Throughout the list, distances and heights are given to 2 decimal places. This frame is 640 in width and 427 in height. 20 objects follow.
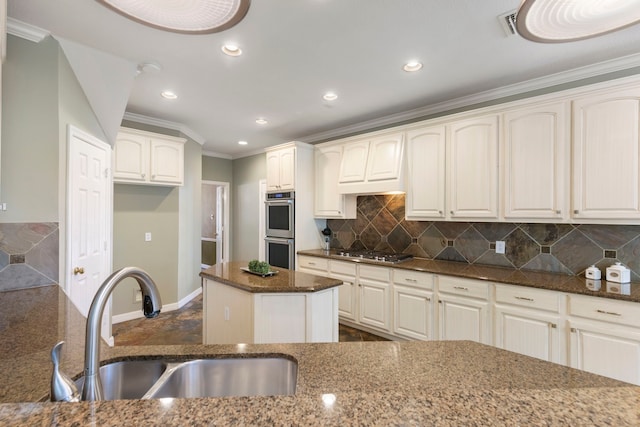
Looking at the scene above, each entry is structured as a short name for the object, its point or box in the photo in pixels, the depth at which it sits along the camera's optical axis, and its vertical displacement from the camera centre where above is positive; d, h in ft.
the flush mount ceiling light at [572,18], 4.70 +3.27
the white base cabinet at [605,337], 6.70 -2.80
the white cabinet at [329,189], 13.73 +1.21
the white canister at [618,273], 7.73 -1.50
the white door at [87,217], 7.46 -0.09
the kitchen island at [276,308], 7.35 -2.35
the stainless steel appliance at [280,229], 14.11 -0.72
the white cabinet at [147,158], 11.75 +2.27
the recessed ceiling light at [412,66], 8.27 +4.12
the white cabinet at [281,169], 14.19 +2.19
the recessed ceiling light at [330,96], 10.44 +4.14
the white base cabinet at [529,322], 7.65 -2.83
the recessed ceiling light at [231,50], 7.41 +4.10
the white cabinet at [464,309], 8.78 -2.85
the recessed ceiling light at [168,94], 10.18 +4.09
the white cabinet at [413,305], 9.88 -3.03
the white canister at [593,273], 8.07 -1.56
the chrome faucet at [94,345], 2.24 -0.98
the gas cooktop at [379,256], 11.32 -1.63
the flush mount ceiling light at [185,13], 4.74 +3.31
